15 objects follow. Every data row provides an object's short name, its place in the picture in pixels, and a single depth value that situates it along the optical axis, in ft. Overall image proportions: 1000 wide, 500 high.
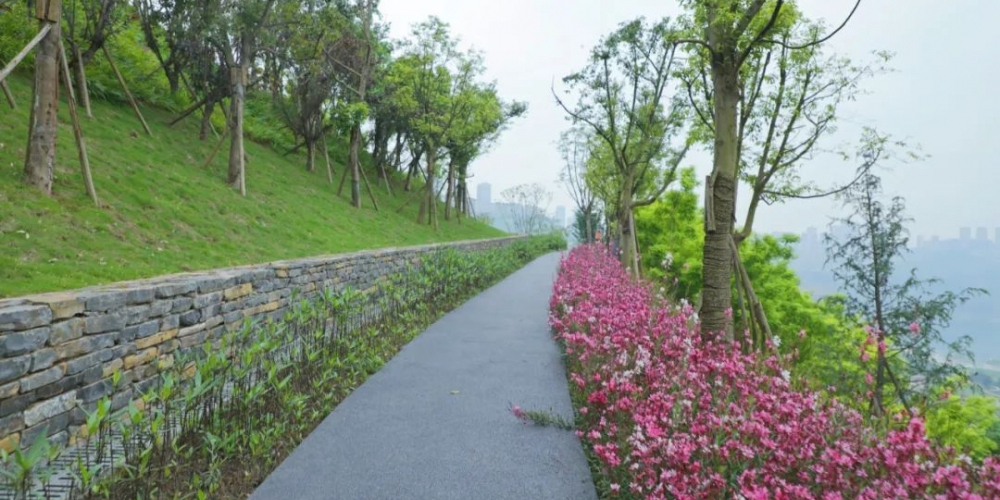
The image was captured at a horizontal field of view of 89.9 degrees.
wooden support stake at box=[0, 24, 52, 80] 23.25
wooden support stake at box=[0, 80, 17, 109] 32.45
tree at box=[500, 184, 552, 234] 212.64
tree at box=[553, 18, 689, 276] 43.91
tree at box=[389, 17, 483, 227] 72.23
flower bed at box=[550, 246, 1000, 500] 7.27
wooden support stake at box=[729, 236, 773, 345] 27.53
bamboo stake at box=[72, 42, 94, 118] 37.88
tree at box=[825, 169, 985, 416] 46.48
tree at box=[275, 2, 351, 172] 53.83
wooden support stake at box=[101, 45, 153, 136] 39.61
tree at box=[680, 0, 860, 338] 19.38
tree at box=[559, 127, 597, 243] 96.01
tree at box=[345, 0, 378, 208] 65.10
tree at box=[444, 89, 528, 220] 79.97
